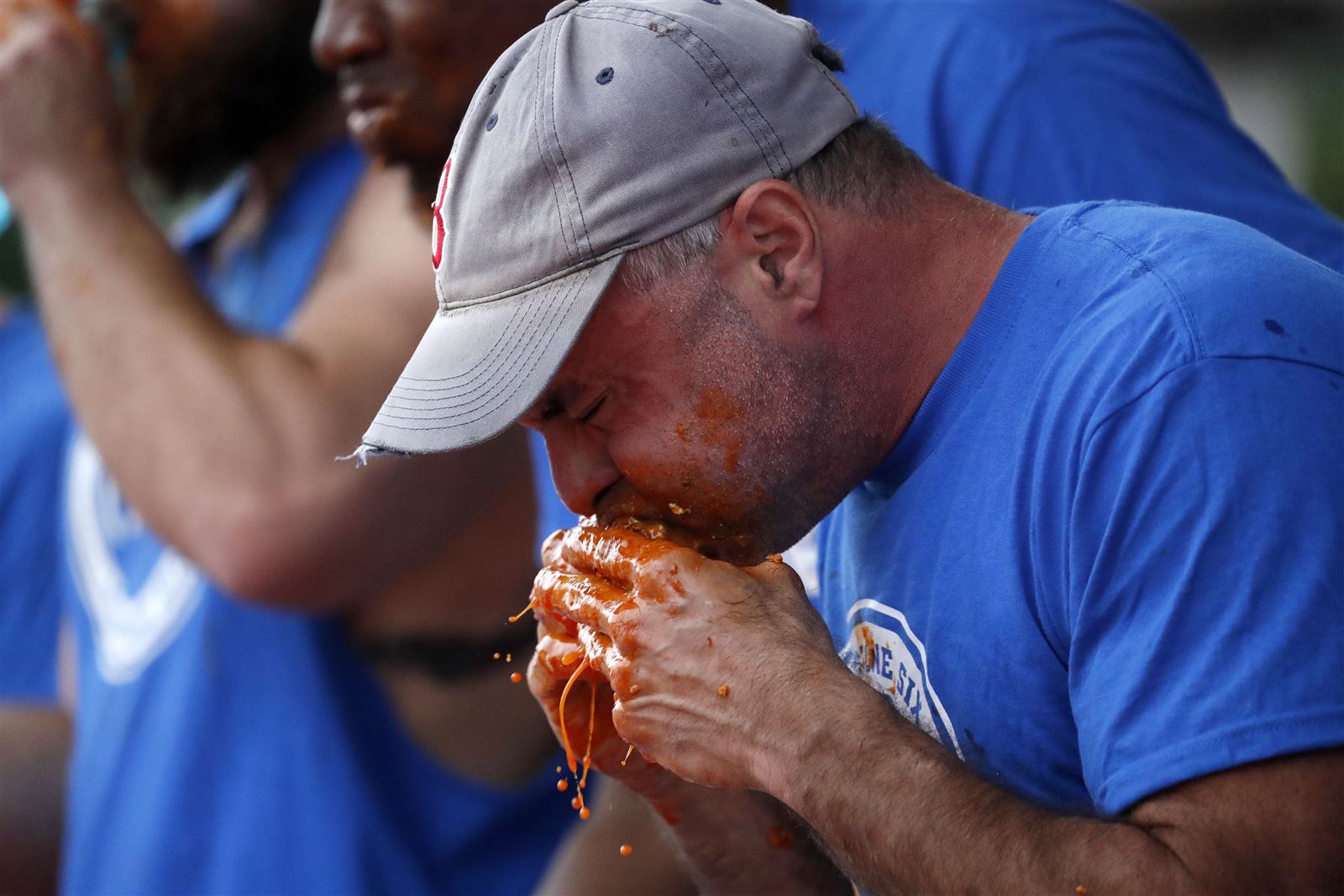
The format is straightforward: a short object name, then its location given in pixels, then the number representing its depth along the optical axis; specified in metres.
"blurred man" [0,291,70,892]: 8.35
